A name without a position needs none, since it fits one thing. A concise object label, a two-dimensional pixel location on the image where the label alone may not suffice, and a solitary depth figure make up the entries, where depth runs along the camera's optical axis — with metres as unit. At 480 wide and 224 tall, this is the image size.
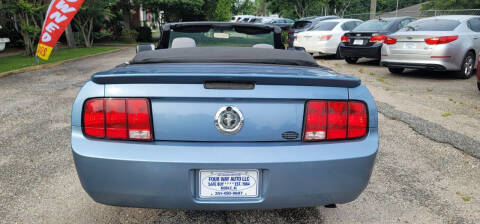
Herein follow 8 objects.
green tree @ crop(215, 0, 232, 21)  31.25
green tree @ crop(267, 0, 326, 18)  35.00
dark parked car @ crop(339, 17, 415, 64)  11.17
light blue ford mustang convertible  2.03
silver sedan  8.36
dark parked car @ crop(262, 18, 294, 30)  25.38
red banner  10.23
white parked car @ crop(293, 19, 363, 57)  13.61
